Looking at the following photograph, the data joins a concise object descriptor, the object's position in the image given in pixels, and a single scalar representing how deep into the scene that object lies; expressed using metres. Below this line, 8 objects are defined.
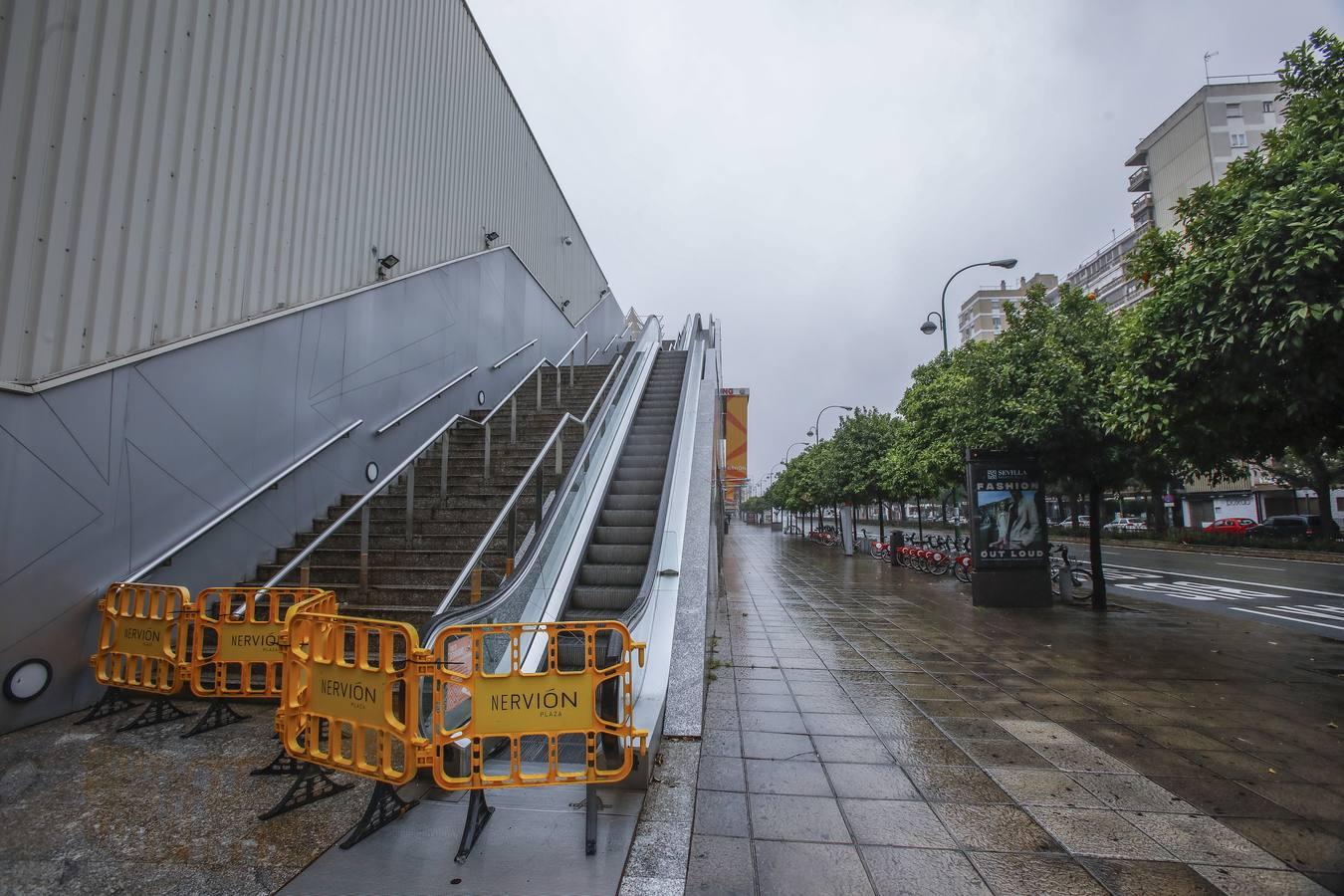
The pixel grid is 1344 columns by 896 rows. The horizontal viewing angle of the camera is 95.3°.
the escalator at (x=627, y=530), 6.30
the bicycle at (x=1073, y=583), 12.30
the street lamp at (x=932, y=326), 16.94
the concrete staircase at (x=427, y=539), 6.20
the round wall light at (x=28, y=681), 4.45
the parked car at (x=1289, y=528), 26.64
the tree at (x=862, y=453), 23.67
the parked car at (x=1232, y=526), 29.14
